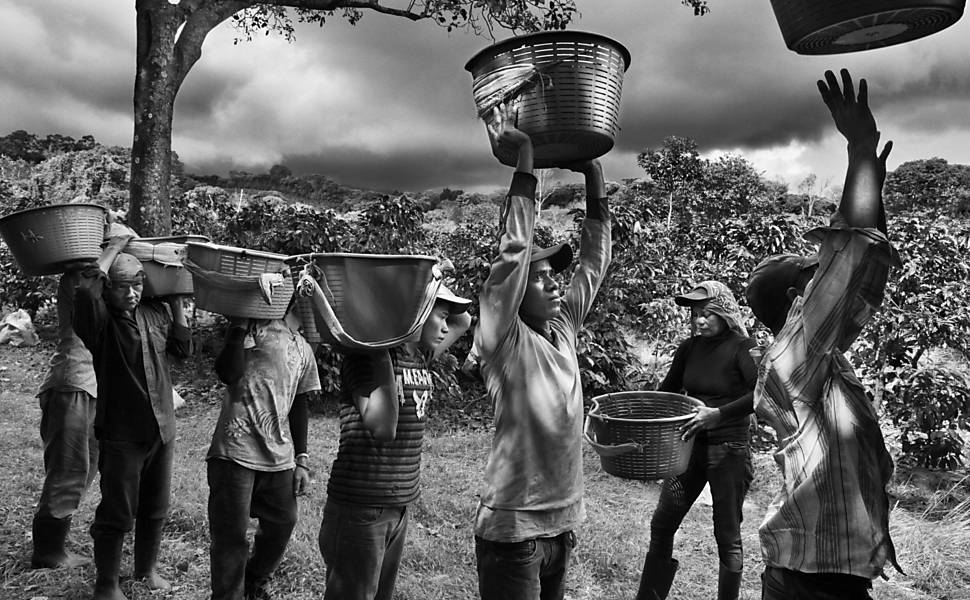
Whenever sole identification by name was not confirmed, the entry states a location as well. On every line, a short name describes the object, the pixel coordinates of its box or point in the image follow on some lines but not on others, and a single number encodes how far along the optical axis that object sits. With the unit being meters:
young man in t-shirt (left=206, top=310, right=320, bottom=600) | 3.21
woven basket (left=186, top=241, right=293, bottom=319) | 3.03
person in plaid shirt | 2.01
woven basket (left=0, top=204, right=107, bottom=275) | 3.62
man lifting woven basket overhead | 2.42
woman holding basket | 3.62
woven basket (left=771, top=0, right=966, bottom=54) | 1.84
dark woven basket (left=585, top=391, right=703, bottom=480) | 3.12
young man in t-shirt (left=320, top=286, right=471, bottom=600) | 2.62
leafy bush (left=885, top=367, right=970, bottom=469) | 5.66
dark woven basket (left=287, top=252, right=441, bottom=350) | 2.52
